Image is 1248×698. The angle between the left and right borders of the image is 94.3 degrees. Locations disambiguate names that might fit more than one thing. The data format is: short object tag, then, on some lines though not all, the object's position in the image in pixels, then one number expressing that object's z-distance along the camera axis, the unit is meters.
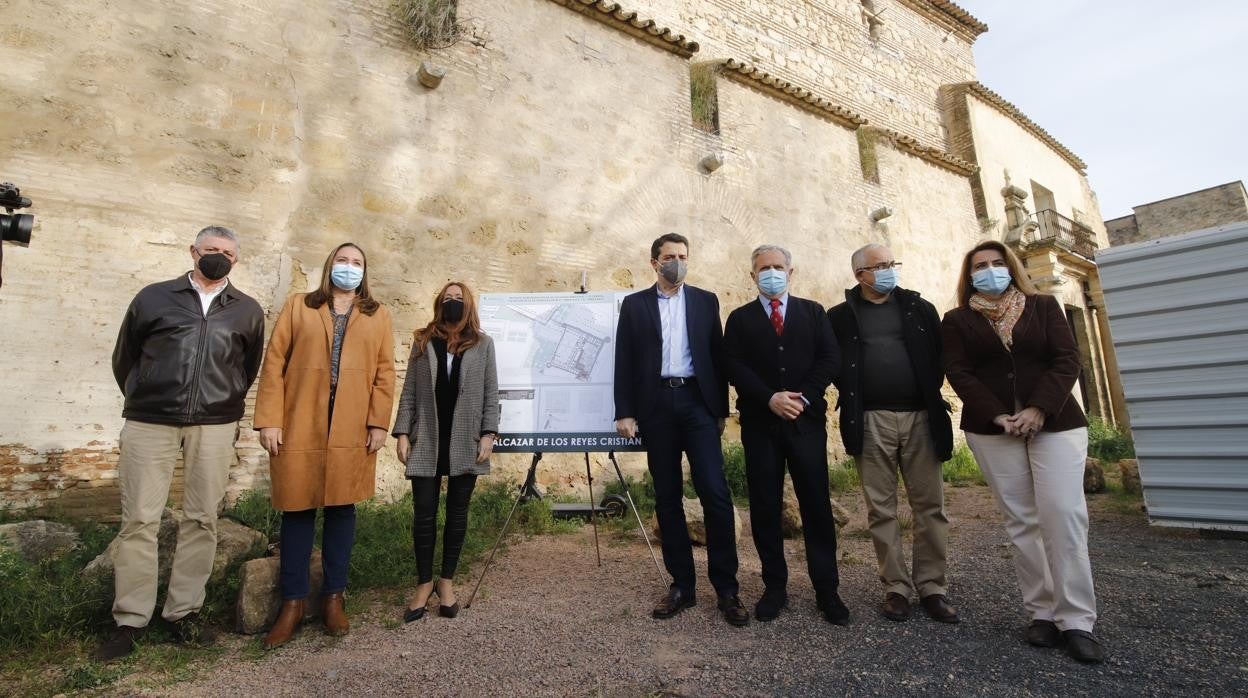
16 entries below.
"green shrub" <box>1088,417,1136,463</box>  9.98
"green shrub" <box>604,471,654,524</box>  5.98
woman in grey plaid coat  3.30
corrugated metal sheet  4.47
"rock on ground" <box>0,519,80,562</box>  3.68
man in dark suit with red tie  3.09
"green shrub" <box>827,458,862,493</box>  7.62
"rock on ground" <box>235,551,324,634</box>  3.06
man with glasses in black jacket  3.14
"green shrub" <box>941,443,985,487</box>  8.15
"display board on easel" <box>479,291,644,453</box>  3.99
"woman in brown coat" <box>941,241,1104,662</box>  2.62
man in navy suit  3.17
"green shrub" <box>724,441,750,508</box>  6.80
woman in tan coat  3.01
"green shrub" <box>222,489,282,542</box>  4.48
